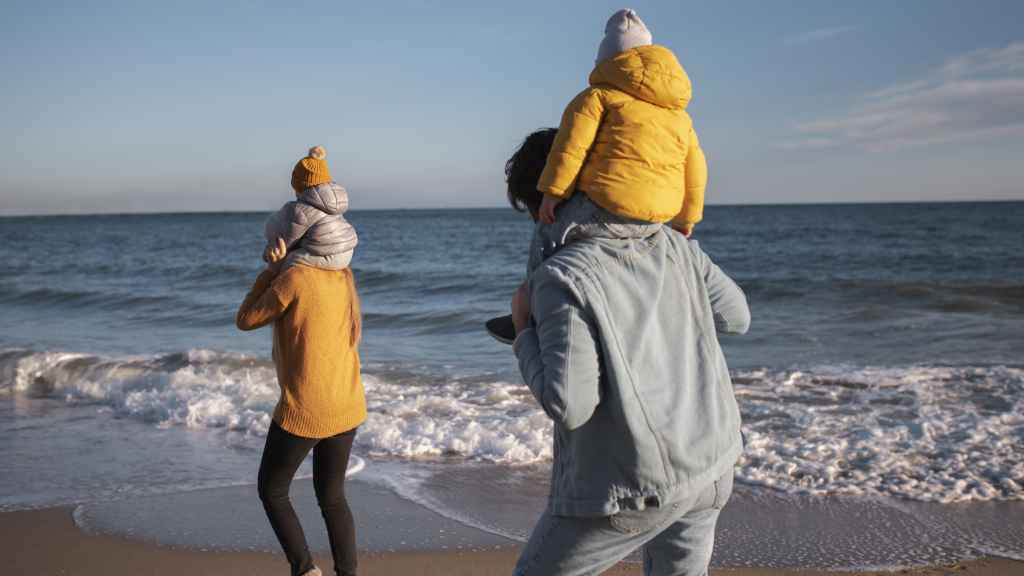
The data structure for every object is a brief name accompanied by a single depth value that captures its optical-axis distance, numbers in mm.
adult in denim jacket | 1631
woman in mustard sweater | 3309
